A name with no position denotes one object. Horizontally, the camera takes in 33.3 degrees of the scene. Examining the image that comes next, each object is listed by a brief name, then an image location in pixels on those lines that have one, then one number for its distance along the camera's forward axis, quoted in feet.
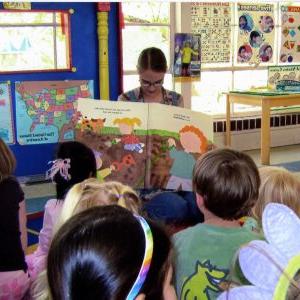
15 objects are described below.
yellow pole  13.93
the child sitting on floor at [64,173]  5.96
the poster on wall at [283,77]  16.28
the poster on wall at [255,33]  17.69
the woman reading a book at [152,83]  8.75
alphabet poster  16.57
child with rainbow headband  2.43
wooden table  14.85
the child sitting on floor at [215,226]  3.94
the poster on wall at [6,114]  13.08
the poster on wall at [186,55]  15.78
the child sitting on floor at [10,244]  5.64
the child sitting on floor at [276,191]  4.84
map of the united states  13.38
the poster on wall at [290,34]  18.61
